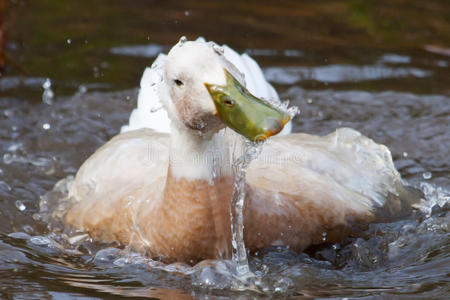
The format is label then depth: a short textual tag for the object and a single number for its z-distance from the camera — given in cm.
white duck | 680
